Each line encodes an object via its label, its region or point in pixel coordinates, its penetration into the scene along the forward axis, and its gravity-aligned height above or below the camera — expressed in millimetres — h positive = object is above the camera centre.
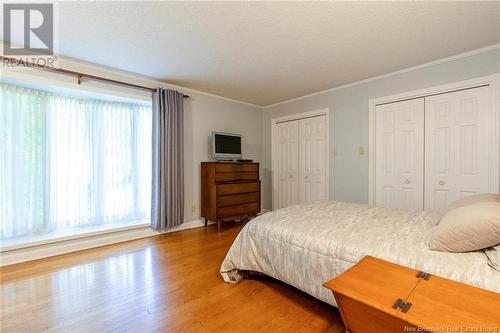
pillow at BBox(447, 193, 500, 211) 1564 -242
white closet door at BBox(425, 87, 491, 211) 2549 +233
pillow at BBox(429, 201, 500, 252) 1187 -355
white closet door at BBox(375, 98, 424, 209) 3000 +150
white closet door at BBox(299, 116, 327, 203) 4027 +118
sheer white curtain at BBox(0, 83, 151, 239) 2713 +57
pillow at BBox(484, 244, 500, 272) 1102 -461
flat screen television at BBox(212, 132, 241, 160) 3971 +358
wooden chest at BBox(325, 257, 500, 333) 812 -550
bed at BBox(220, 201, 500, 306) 1198 -517
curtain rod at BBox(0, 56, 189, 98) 2430 +1129
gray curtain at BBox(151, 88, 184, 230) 3398 +84
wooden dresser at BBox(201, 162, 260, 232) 3650 -433
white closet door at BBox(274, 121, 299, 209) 4488 +7
